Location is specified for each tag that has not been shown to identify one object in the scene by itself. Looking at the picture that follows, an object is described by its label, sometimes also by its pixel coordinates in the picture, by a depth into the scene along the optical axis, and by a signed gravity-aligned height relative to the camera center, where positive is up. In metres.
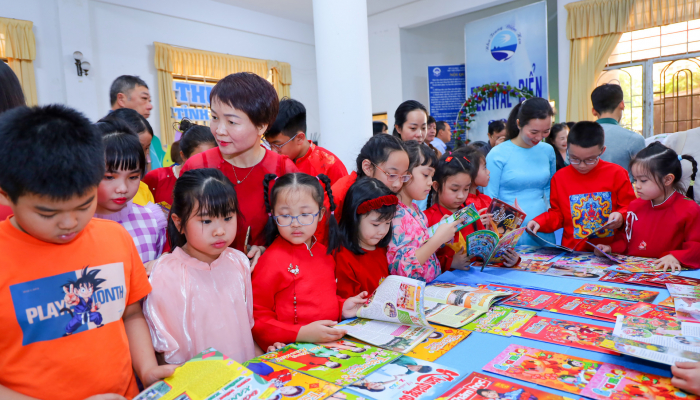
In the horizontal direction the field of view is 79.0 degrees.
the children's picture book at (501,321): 1.39 -0.58
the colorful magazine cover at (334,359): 1.12 -0.56
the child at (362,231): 1.68 -0.29
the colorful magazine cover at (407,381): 1.02 -0.56
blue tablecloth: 1.12 -0.58
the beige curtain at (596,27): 6.21 +1.78
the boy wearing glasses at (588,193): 2.38 -0.27
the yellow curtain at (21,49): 5.59 +1.73
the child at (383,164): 1.95 -0.03
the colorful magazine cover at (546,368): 1.06 -0.58
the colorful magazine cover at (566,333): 1.26 -0.58
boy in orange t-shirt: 0.86 -0.21
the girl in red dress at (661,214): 2.02 -0.36
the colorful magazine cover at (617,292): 1.61 -0.58
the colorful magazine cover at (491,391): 1.00 -0.57
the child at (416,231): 1.78 -0.32
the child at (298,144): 2.34 +0.11
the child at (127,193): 1.41 -0.06
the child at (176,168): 2.25 +0.02
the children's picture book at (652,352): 1.08 -0.54
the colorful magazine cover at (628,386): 1.00 -0.59
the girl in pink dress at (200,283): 1.27 -0.36
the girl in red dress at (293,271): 1.48 -0.38
